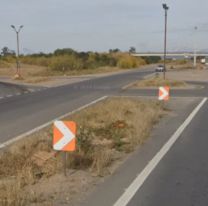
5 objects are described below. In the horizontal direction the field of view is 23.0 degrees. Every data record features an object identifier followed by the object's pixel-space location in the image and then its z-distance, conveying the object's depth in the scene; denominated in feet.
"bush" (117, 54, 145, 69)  437.99
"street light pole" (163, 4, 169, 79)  139.44
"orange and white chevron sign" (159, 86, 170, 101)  76.43
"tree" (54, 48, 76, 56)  510.58
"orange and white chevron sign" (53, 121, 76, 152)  30.32
